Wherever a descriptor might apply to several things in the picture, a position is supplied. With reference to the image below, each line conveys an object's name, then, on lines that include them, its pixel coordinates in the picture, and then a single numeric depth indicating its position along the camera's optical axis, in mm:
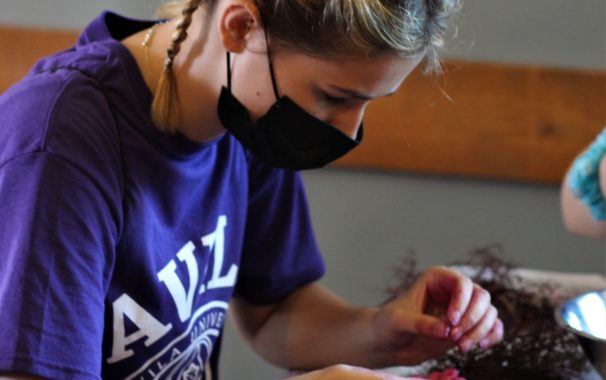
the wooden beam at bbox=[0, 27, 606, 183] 2263
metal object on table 1487
